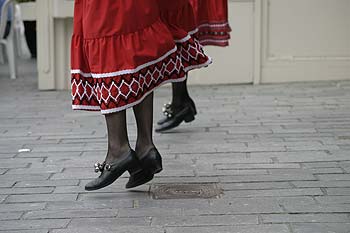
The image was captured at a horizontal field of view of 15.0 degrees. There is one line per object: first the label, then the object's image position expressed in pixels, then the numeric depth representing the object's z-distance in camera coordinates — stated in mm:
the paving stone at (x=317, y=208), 6164
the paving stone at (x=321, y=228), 5638
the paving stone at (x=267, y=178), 7282
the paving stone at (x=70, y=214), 6209
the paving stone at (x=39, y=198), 6749
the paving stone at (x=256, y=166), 7822
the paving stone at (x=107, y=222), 5939
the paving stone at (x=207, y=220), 5915
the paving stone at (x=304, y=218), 5903
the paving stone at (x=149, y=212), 6195
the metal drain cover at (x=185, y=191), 6778
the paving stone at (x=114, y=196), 6778
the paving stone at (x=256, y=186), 6995
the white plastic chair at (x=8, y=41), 16582
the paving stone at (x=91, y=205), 6469
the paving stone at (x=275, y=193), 6728
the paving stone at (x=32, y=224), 5939
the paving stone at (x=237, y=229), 5689
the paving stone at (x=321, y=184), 6977
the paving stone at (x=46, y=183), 7290
